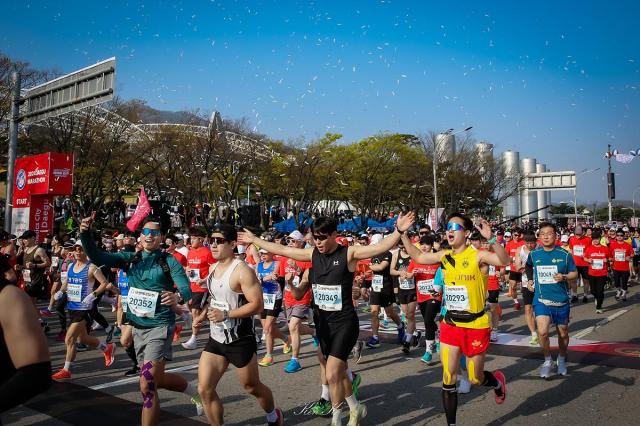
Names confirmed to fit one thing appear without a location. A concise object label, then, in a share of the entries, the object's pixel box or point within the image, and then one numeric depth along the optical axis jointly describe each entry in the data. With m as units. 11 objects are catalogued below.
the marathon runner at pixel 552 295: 7.06
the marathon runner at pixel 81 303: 7.31
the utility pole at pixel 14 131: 17.41
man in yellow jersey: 5.04
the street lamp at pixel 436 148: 32.25
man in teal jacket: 4.79
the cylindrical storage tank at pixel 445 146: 43.22
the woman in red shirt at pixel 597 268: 13.41
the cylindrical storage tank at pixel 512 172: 48.56
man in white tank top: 4.50
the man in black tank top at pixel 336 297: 4.88
